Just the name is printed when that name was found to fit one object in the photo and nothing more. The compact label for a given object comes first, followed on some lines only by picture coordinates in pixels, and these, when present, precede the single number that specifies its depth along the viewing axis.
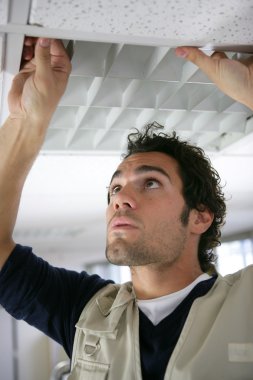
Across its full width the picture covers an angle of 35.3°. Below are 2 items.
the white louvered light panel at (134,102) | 1.23
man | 1.06
